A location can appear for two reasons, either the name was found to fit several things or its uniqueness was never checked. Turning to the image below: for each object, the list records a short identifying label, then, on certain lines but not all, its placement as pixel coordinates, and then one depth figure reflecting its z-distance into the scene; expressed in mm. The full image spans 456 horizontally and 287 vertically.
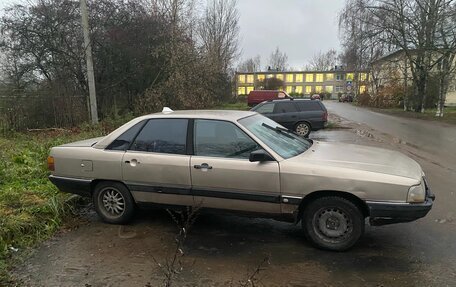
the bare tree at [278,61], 110500
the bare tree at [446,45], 24062
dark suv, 15492
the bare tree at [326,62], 107688
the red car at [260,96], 37328
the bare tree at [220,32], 41272
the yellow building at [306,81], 99750
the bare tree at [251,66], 104375
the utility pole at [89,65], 12273
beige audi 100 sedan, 4039
